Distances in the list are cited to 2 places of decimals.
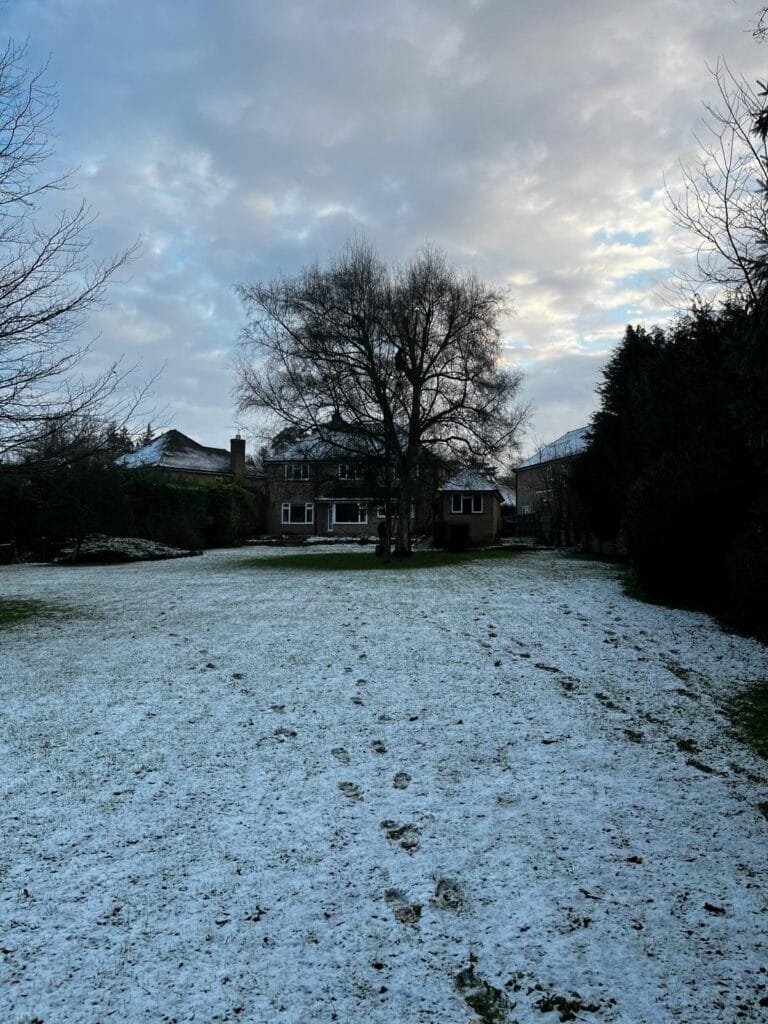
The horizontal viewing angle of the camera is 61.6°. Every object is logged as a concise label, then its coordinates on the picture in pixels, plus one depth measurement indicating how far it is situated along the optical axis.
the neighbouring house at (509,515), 48.39
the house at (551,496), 30.09
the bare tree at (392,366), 22.20
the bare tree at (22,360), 8.68
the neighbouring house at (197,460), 42.75
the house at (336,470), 22.52
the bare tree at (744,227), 5.31
